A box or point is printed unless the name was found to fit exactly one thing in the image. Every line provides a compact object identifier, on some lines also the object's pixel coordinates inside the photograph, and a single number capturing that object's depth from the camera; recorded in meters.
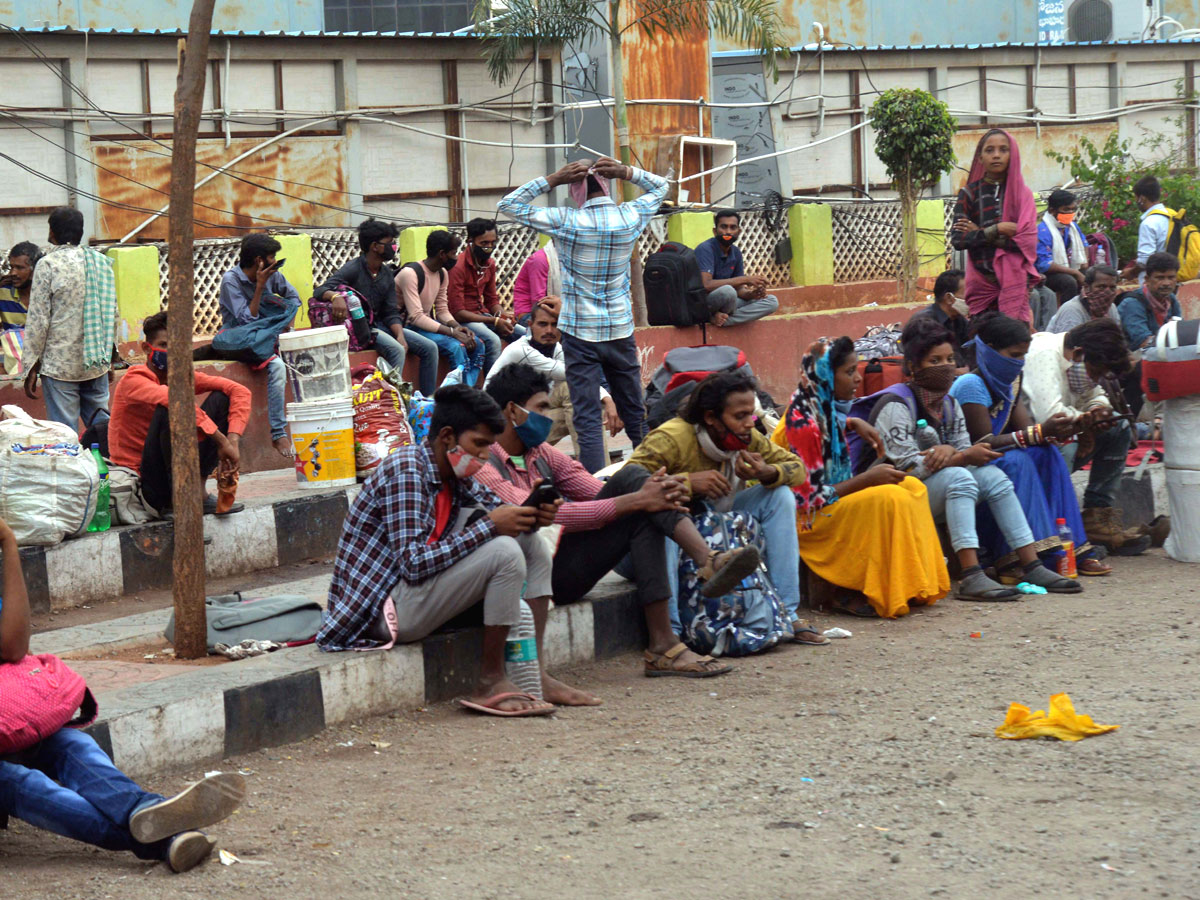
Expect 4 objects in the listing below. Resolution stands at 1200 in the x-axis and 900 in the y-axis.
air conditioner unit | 25.73
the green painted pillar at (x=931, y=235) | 18.23
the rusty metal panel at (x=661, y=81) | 16.67
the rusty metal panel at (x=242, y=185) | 14.12
